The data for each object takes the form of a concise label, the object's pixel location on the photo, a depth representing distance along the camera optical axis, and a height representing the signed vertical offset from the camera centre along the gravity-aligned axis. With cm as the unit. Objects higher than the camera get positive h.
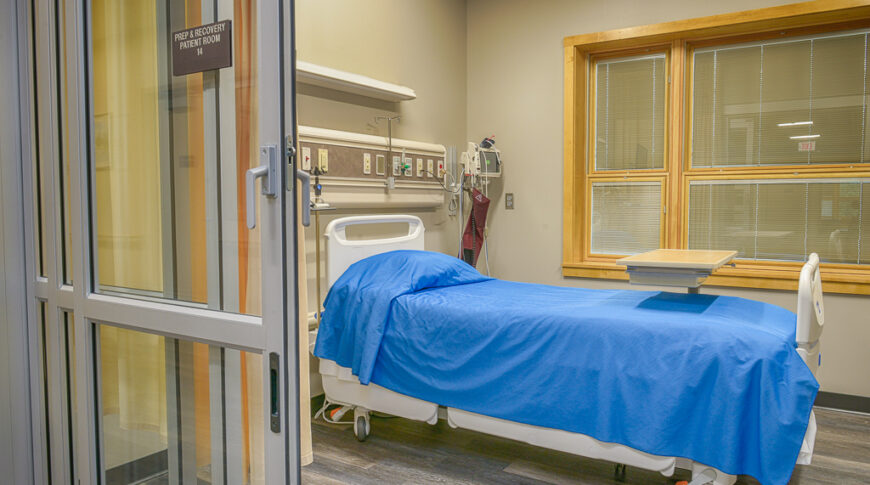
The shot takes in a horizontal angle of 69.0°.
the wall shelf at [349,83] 304 +66
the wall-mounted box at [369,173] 319 +20
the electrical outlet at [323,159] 310 +25
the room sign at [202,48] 134 +36
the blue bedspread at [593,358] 200 -54
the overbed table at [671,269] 250 -24
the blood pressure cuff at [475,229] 418 -13
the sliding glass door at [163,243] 125 -8
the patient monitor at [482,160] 412 +33
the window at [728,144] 351 +39
